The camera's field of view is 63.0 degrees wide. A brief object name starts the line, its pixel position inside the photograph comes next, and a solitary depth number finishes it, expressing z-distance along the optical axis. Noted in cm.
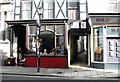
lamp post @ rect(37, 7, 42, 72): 706
